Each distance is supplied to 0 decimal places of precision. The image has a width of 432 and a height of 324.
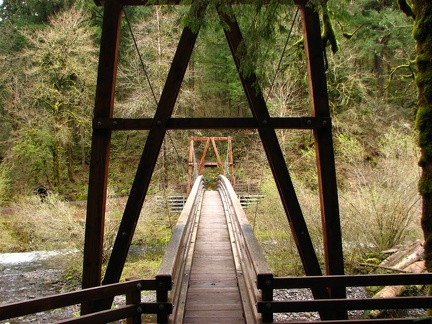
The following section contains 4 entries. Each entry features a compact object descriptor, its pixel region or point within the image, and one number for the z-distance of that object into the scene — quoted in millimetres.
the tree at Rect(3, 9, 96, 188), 15805
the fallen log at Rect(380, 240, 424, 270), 6652
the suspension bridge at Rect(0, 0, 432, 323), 2918
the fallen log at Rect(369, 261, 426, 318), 6014
